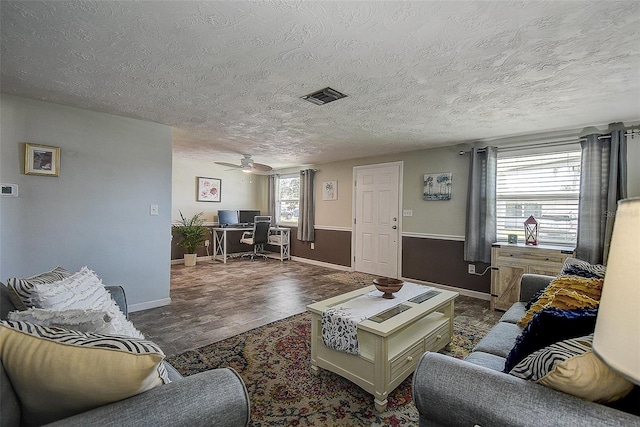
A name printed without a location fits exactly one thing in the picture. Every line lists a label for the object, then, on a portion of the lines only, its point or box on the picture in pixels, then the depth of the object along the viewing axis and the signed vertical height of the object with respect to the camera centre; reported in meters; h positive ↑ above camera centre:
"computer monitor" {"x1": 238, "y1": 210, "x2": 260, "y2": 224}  7.12 -0.24
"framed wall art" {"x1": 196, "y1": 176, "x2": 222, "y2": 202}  6.70 +0.38
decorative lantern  3.54 -0.24
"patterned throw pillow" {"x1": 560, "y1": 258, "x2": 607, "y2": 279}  1.97 -0.41
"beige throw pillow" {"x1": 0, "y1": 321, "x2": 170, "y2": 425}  0.75 -0.44
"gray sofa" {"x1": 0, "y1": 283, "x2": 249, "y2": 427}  0.74 -0.55
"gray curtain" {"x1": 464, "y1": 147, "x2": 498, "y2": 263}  3.89 +0.08
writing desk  6.66 -0.79
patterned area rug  1.67 -1.20
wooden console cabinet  3.21 -0.61
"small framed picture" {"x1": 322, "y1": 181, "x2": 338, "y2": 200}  5.96 +0.37
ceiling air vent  2.46 +0.99
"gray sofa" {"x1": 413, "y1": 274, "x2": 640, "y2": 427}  0.80 -0.58
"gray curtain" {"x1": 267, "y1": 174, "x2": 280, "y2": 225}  7.25 +0.30
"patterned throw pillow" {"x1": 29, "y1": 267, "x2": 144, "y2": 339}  1.17 -0.42
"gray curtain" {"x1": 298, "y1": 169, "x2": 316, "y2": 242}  6.35 +0.05
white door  5.04 -0.18
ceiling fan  5.04 +0.70
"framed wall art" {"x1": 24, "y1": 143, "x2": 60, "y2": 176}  2.69 +0.40
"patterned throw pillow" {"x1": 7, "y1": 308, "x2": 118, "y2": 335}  0.98 -0.40
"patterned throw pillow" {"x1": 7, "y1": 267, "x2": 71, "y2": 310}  1.17 -0.36
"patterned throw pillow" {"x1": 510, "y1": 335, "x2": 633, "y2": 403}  0.83 -0.48
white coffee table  1.73 -0.93
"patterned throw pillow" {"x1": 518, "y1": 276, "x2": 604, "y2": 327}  1.53 -0.46
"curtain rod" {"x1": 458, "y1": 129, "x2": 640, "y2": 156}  3.06 +0.84
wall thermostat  2.60 +0.11
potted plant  5.89 -0.67
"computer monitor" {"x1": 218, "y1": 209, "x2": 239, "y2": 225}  6.80 -0.26
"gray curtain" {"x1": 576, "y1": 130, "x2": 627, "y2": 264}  3.03 +0.25
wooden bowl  2.32 -0.62
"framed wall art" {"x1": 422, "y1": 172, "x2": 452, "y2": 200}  4.37 +0.37
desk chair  6.57 -0.64
